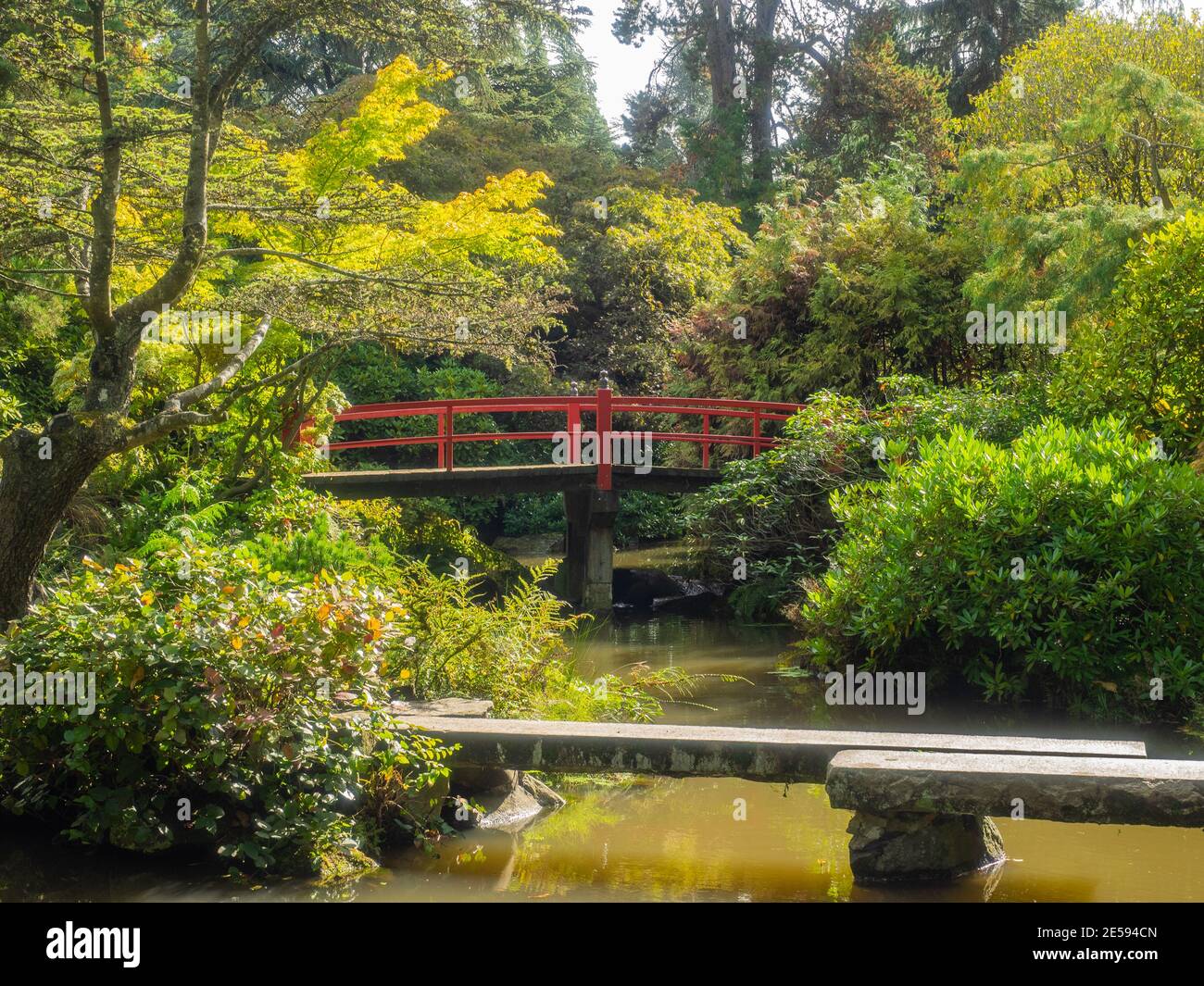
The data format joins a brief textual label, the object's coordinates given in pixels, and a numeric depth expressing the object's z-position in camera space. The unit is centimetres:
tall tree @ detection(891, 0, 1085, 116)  2569
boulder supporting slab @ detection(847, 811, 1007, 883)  539
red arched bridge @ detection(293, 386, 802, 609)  1538
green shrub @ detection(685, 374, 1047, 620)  1242
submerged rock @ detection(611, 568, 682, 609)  1734
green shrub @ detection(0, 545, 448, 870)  512
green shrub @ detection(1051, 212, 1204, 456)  908
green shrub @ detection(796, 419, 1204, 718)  759
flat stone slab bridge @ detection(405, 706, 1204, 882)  491
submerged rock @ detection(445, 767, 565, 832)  638
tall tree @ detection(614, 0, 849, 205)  2758
